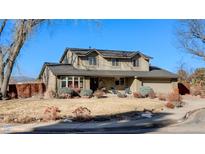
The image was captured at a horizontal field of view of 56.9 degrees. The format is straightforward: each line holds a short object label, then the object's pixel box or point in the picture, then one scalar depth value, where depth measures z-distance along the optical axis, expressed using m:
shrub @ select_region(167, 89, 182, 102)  11.33
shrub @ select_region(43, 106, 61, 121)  7.37
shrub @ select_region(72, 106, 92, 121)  7.33
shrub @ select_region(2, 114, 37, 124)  7.03
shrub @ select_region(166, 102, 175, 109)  9.85
